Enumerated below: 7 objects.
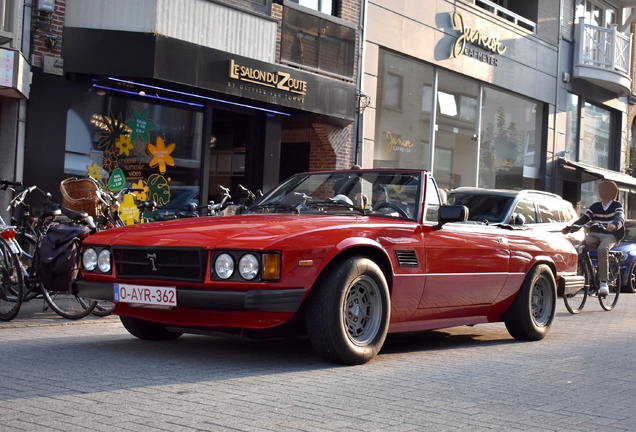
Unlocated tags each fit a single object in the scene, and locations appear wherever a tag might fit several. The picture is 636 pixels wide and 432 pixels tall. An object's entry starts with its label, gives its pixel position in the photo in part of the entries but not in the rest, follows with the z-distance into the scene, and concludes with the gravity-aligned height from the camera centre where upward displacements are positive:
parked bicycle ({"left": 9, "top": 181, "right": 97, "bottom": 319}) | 7.86 -0.35
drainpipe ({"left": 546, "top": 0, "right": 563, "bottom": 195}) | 26.14 +4.34
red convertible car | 5.59 -0.26
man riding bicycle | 11.97 +0.31
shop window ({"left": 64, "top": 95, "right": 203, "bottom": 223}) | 13.34 +1.22
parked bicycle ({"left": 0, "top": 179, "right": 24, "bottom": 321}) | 7.96 -0.60
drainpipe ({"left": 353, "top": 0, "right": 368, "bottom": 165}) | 18.06 +3.07
